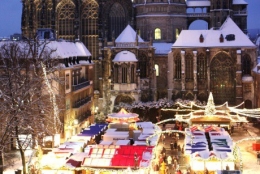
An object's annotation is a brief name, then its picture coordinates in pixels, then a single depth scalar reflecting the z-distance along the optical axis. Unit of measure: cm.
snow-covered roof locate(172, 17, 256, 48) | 6681
